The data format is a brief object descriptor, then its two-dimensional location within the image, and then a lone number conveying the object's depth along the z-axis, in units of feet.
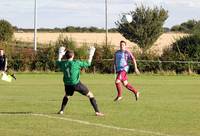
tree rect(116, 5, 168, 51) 236.84
